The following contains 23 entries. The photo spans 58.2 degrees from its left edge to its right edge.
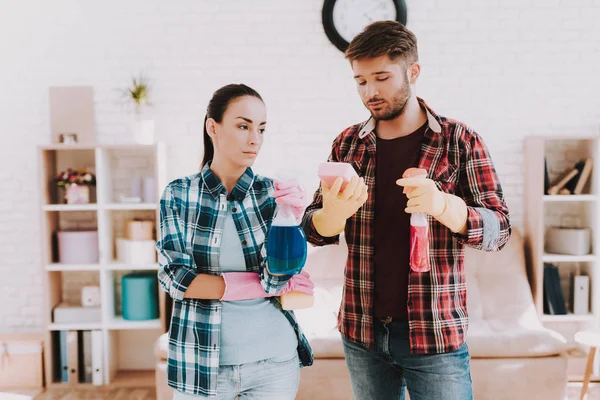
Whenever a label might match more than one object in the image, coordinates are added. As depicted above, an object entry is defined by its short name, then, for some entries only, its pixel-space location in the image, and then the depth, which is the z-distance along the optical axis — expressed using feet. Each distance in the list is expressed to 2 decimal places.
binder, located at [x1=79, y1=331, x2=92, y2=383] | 10.78
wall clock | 11.29
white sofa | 8.95
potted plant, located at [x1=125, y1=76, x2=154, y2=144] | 10.82
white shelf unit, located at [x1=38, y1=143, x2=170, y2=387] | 10.66
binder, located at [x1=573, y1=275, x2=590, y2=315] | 10.84
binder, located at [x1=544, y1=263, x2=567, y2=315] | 10.80
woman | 4.39
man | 4.40
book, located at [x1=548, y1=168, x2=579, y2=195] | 10.76
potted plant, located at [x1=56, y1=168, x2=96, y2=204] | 10.76
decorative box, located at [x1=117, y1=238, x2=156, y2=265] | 10.76
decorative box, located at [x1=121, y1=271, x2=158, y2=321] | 10.78
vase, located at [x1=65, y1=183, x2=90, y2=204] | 10.76
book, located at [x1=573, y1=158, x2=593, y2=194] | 10.66
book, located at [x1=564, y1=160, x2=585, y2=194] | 10.85
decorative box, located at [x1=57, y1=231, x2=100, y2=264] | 10.79
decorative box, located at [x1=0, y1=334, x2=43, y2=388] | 10.76
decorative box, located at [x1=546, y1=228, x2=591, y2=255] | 10.69
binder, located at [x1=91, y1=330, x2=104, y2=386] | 10.71
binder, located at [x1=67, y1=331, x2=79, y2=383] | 10.73
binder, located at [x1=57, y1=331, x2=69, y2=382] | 10.78
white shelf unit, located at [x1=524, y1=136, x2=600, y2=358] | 10.61
